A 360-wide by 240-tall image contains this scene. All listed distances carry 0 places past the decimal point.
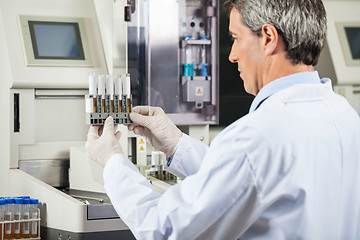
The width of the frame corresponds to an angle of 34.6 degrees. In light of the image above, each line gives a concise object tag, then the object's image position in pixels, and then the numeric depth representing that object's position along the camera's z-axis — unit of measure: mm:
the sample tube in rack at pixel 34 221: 2303
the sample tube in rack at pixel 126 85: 2034
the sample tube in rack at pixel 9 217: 2271
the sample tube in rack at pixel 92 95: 1933
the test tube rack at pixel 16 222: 2252
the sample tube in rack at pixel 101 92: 1958
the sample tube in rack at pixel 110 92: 1966
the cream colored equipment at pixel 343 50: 3260
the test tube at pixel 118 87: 1998
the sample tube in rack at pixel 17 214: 2281
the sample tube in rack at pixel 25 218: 2287
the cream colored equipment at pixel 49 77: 2859
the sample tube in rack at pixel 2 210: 2258
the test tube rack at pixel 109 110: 1909
